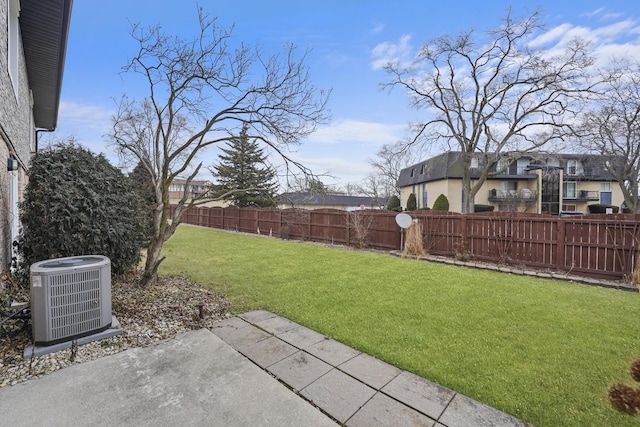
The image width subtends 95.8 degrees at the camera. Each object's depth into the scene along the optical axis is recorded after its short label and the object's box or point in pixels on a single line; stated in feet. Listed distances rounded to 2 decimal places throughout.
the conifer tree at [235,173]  68.39
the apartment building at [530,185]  85.10
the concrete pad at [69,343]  9.00
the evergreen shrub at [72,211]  13.88
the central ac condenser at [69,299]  9.15
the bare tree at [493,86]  51.11
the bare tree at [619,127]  49.11
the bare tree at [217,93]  16.94
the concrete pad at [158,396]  6.45
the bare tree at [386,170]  105.19
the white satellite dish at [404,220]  30.73
